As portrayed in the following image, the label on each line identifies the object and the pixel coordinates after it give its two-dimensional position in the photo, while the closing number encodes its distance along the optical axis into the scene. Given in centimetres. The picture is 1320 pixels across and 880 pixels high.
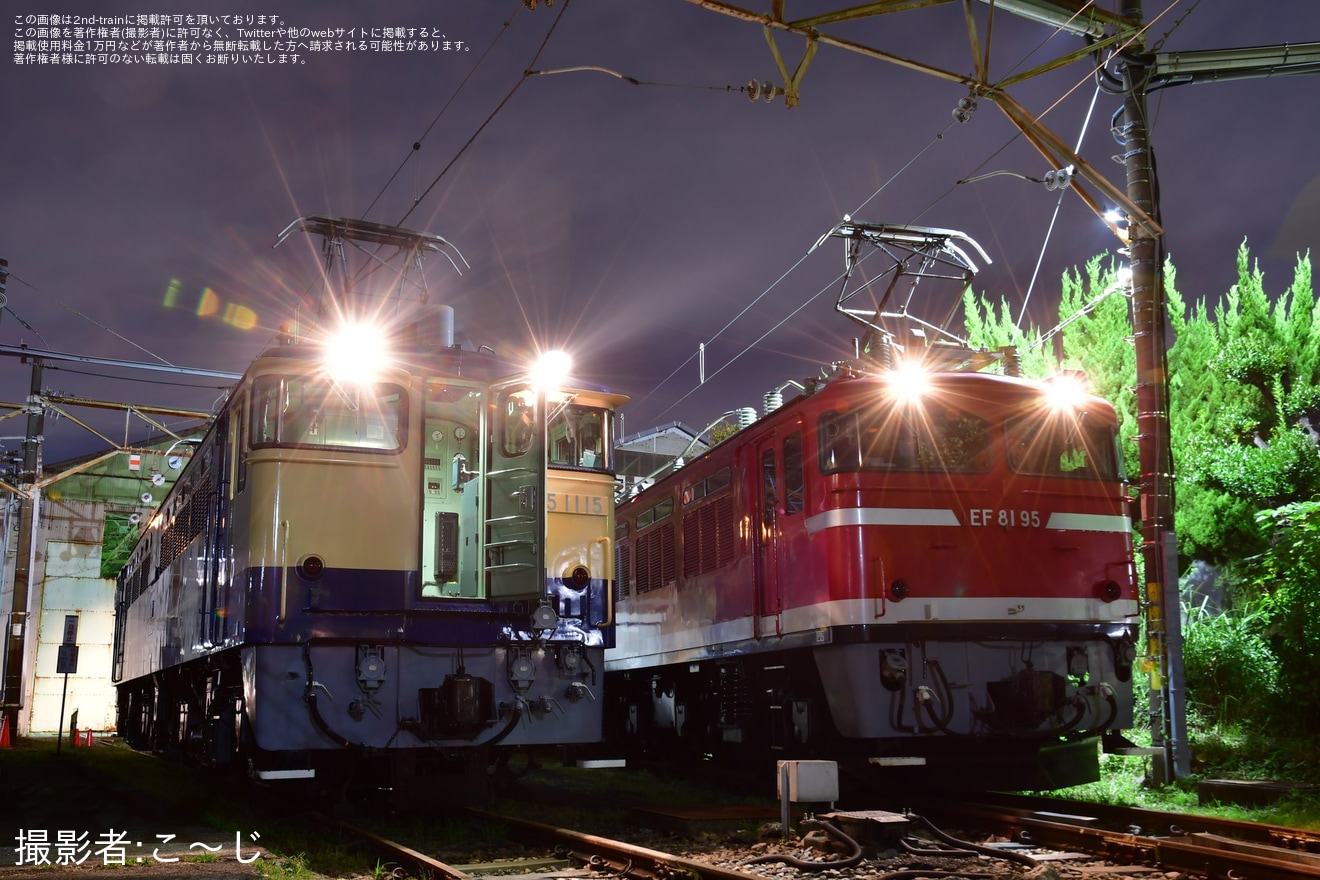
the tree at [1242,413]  1600
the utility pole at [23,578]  2162
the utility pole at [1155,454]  1039
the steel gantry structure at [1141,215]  1013
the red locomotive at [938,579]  936
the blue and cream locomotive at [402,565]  865
